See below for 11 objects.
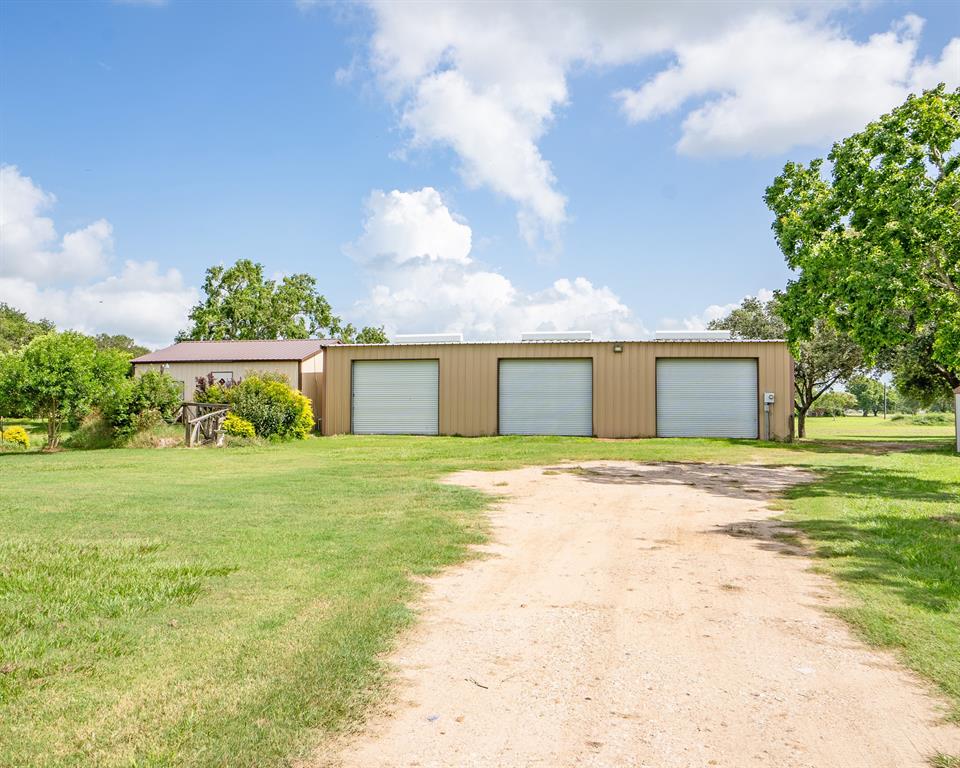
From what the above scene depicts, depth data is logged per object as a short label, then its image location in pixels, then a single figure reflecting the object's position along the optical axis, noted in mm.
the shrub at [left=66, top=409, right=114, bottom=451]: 23281
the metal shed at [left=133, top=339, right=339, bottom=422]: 30844
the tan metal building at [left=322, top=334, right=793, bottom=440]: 27250
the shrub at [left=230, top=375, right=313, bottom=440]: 24934
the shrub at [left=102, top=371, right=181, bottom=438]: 22734
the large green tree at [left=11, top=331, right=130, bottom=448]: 21344
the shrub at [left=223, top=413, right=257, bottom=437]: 23703
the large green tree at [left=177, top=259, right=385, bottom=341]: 53906
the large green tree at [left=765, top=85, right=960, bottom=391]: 13539
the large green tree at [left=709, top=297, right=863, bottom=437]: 33250
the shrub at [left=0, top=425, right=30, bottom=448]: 24094
